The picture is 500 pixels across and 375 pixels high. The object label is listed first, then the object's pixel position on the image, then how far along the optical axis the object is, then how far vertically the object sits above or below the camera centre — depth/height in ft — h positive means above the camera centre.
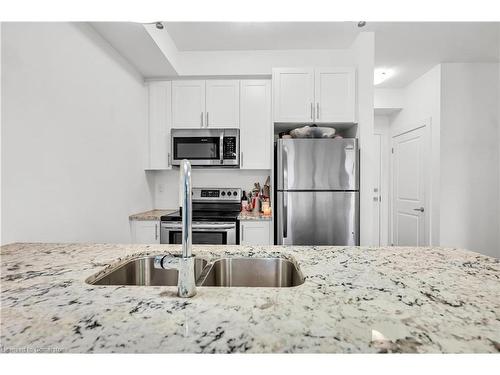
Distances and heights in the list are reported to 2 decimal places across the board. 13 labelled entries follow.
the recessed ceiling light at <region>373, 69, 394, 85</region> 11.07 +4.72
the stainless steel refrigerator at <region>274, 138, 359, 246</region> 8.17 -0.30
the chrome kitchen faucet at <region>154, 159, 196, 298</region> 2.44 -0.37
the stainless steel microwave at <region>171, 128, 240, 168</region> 9.37 +1.34
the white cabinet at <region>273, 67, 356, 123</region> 8.86 +3.03
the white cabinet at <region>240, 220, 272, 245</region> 8.45 -1.56
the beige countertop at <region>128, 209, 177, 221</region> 8.48 -1.06
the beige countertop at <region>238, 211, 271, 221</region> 8.38 -1.05
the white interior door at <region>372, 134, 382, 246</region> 14.46 -0.15
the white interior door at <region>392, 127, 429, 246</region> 11.51 -0.28
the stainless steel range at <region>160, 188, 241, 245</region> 8.24 -1.42
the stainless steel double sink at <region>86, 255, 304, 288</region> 3.64 -1.25
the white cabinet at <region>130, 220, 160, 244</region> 8.53 -1.52
